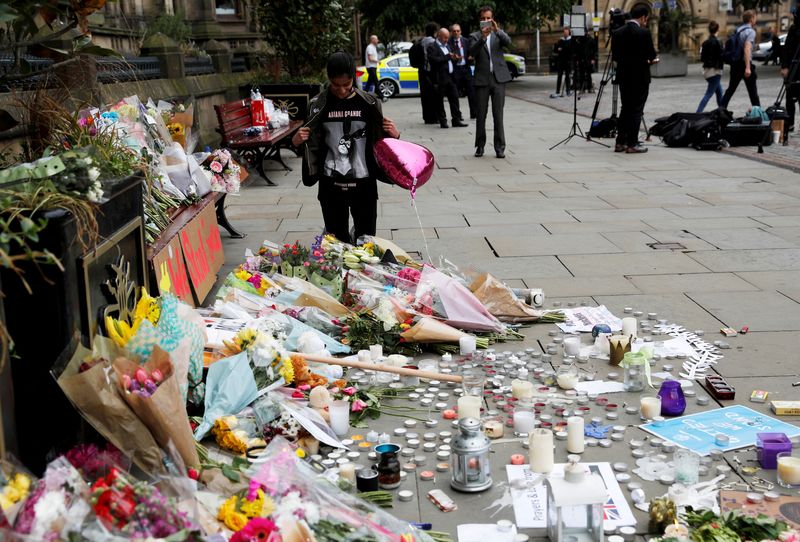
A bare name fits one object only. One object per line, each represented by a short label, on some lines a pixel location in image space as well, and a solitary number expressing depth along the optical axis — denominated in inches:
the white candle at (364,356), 199.9
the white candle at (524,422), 169.5
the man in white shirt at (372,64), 957.2
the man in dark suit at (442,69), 722.2
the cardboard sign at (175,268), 214.8
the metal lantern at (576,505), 125.3
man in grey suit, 528.4
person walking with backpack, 627.2
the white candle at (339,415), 167.6
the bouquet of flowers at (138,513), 95.8
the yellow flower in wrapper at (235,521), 110.2
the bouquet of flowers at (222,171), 305.1
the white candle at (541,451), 148.9
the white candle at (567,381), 189.8
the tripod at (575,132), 620.9
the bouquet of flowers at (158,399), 123.6
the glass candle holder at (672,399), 175.0
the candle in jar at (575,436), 159.3
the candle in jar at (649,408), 173.5
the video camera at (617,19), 567.5
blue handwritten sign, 162.2
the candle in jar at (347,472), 145.8
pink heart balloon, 251.9
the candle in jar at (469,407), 167.3
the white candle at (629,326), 214.1
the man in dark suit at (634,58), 520.7
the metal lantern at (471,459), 145.6
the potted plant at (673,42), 1423.5
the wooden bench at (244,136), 438.9
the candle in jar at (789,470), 143.7
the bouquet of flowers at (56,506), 94.7
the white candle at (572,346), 208.1
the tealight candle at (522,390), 179.9
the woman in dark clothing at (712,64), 669.3
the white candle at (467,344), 208.7
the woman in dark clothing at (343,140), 259.3
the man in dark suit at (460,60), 756.6
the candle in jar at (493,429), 167.6
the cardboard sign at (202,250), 251.6
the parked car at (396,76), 1226.0
